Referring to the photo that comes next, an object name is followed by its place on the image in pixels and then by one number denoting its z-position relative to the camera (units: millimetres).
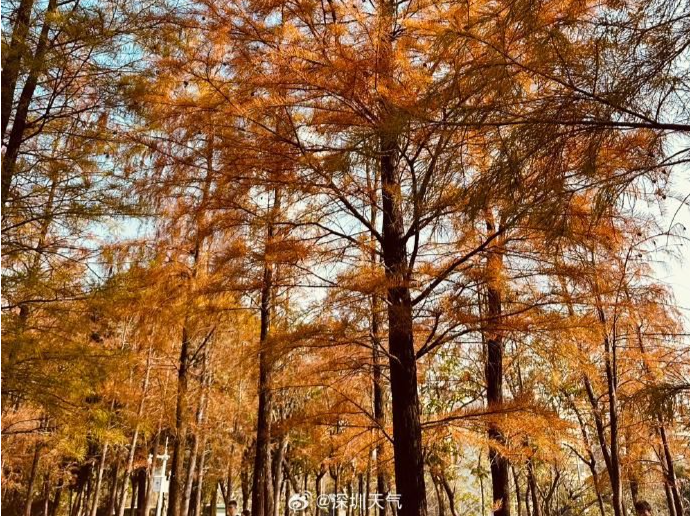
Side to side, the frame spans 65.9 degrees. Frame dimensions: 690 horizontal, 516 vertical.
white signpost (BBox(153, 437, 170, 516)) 11680
